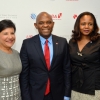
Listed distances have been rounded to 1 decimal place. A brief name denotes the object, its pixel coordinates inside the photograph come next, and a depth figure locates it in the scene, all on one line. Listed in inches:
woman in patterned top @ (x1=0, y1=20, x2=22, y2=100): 65.2
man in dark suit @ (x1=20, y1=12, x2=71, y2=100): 71.9
